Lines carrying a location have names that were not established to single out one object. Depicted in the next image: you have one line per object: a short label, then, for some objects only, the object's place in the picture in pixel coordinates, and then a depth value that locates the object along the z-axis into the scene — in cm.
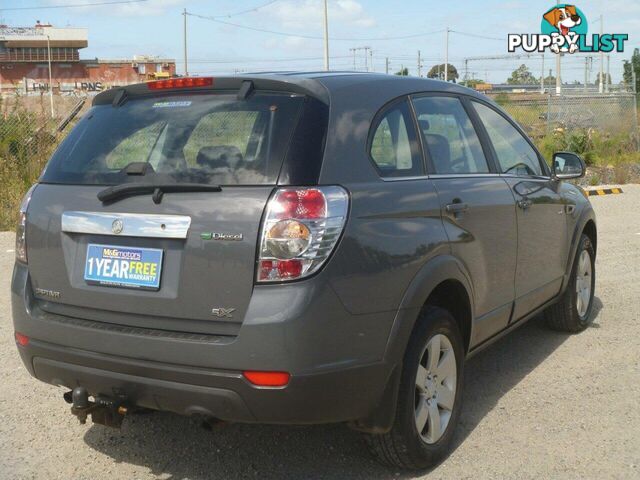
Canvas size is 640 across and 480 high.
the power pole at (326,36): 4152
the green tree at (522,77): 12469
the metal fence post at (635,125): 2294
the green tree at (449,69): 6622
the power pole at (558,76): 4154
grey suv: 311
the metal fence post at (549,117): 2170
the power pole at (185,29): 6096
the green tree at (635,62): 6301
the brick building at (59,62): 9919
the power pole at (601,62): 6232
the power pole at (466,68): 8286
